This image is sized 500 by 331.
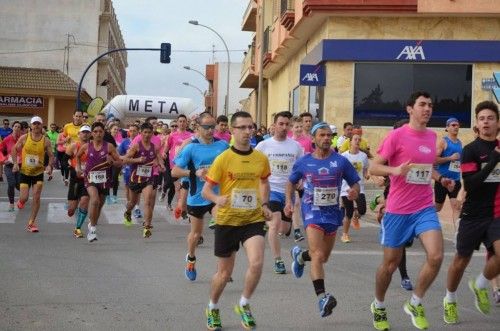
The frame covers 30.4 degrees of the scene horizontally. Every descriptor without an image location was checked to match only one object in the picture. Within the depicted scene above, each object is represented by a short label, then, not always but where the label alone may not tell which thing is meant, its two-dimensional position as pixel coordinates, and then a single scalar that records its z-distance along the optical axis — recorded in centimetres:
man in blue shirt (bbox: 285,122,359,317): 843
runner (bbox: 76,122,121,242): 1335
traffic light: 4053
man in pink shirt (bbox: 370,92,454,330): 716
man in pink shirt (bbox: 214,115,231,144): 1356
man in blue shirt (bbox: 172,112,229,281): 985
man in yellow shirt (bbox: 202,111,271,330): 714
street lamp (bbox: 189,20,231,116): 5319
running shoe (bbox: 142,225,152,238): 1404
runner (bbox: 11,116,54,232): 1483
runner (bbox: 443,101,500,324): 753
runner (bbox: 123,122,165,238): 1482
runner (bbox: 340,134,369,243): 1355
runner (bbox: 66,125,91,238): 1384
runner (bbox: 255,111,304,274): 1127
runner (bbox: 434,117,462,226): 1337
